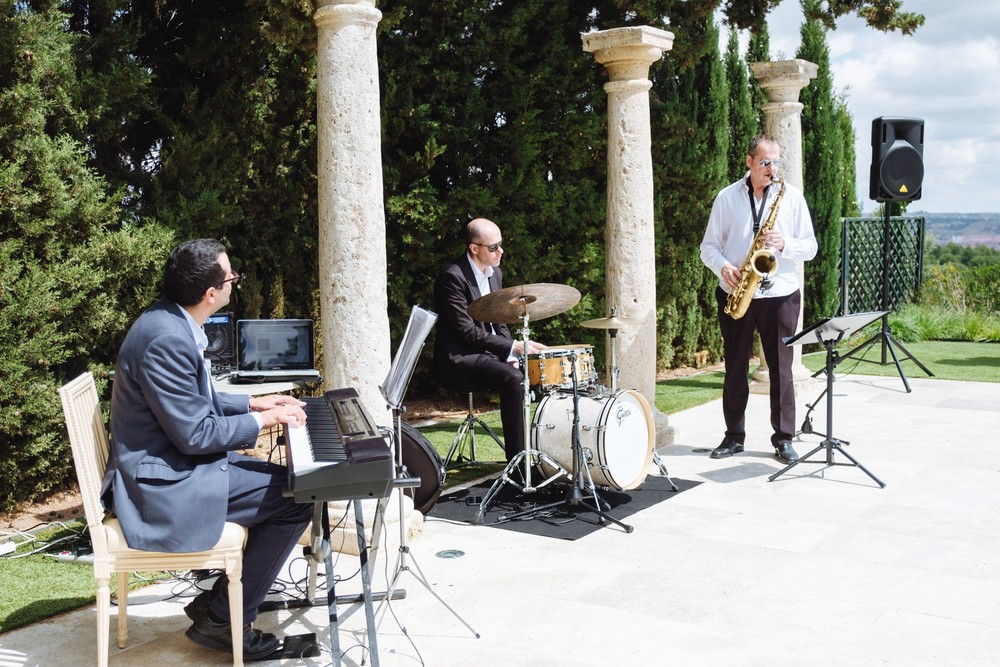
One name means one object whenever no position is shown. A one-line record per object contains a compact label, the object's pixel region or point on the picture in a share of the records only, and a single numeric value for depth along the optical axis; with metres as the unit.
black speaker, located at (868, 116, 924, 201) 11.30
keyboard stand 3.34
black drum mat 5.36
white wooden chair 3.36
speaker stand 10.74
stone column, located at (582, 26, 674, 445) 6.98
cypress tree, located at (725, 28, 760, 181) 12.41
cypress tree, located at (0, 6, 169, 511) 5.29
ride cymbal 5.22
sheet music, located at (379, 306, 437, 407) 3.87
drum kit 5.36
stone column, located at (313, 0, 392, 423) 4.91
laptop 5.49
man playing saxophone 6.65
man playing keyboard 3.34
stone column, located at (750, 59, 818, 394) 9.12
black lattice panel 15.79
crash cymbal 5.64
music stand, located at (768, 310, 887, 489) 5.93
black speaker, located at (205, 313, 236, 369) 5.72
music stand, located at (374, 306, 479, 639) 3.86
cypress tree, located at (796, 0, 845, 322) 14.07
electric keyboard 3.19
